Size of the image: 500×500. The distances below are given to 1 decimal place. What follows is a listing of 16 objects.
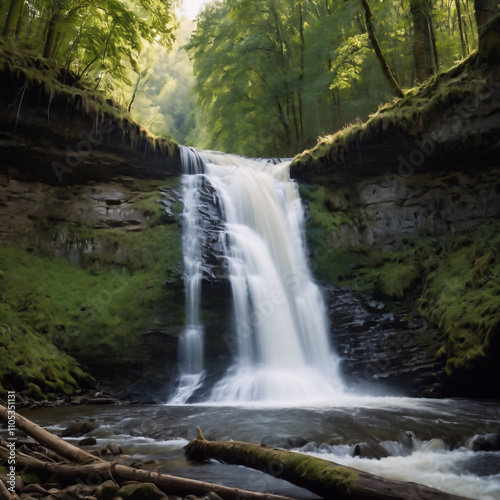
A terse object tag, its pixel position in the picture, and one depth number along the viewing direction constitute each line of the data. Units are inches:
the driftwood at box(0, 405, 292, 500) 113.6
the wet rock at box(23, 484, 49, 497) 111.6
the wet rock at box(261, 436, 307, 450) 182.5
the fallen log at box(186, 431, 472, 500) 99.0
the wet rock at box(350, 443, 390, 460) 174.7
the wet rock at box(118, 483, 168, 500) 109.0
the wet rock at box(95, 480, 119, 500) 108.7
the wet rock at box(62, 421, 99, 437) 204.1
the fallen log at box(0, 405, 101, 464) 117.6
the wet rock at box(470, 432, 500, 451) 186.1
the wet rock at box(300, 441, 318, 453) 177.9
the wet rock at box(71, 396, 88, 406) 306.7
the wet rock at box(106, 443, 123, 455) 166.9
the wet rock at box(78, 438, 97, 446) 182.7
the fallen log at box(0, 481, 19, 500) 92.8
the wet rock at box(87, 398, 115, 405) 314.5
